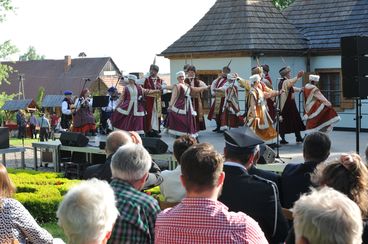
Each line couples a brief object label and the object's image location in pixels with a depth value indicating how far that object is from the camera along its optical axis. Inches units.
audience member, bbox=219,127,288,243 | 171.0
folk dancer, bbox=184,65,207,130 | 641.0
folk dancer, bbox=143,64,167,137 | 631.2
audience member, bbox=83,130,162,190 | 218.8
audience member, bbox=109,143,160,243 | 161.9
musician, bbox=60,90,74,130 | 748.0
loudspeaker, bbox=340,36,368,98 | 407.8
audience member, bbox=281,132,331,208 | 208.4
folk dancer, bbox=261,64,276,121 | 600.1
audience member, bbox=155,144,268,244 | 139.8
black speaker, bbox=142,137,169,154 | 502.3
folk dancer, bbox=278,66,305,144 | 585.0
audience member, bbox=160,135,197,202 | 217.1
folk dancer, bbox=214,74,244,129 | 644.1
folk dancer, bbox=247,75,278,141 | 534.9
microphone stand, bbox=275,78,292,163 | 465.6
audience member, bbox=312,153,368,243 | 151.9
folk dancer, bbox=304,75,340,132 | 539.8
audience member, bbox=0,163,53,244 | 181.0
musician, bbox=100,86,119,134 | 771.3
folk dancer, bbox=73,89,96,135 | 721.6
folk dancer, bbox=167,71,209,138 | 595.2
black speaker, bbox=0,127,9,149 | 567.5
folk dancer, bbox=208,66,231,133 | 660.1
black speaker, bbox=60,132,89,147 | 587.8
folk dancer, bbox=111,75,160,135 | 612.7
